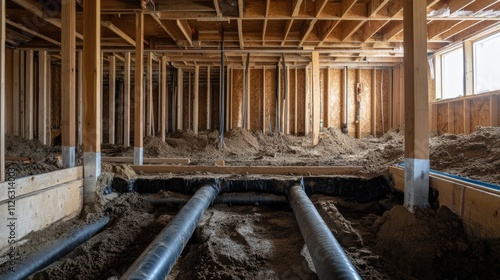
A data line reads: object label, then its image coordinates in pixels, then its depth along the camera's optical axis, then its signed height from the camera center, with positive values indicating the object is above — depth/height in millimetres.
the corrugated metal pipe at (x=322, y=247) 1408 -587
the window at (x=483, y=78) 6379 +1324
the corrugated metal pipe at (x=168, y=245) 1456 -604
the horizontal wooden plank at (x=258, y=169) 3686 -366
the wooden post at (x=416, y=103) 2389 +284
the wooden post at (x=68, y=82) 2965 +571
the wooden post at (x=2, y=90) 2070 +344
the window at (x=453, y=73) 7523 +1697
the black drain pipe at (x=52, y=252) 1723 -722
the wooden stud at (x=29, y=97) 7090 +1009
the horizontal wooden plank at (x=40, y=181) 1966 -308
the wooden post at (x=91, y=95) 2930 +436
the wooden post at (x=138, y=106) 4488 +506
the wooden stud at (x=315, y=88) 7512 +1276
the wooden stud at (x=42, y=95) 7270 +1083
